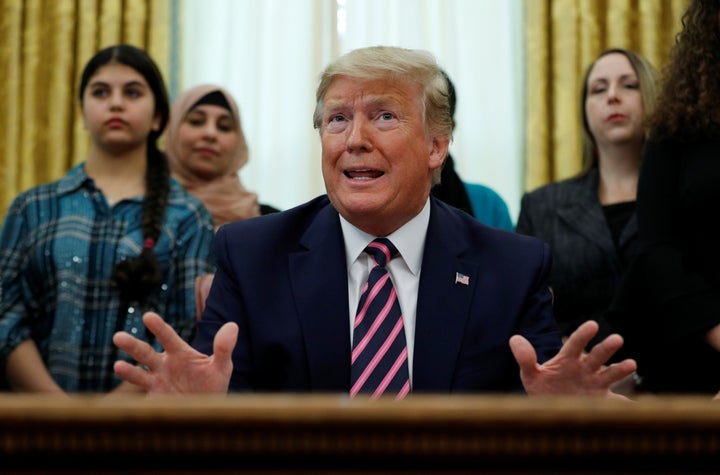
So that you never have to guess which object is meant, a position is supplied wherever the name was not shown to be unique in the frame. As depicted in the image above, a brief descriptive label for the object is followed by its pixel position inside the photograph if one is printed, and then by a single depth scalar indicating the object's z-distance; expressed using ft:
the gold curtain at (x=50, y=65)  14.02
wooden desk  2.42
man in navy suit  5.99
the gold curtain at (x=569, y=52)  13.80
